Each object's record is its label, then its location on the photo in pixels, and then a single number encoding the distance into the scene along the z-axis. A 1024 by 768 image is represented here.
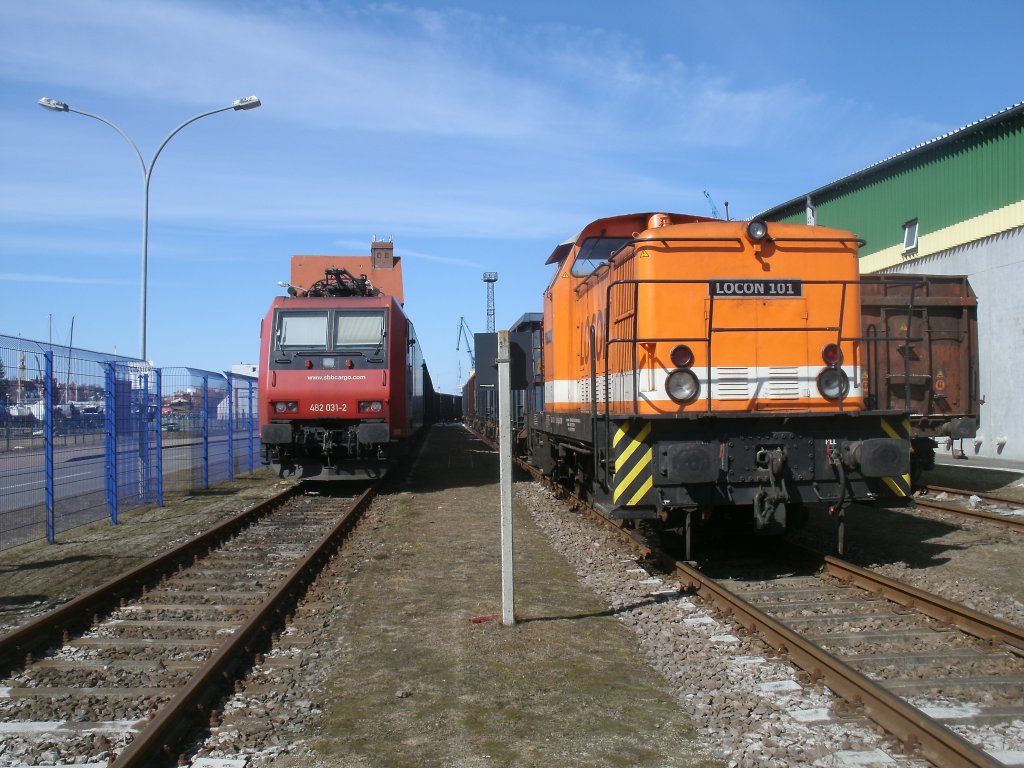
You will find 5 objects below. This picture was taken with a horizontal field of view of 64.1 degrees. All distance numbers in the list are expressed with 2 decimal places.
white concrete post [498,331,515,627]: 5.92
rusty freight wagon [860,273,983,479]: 11.55
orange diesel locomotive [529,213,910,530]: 6.78
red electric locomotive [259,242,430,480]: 13.07
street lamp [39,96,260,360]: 16.09
